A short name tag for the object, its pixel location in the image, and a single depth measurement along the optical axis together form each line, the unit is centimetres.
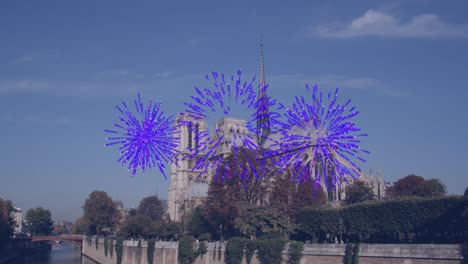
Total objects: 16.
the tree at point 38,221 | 14850
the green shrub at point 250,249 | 4456
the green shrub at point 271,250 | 4203
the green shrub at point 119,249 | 6919
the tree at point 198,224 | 6351
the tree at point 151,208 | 11469
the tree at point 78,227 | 10892
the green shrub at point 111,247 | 7319
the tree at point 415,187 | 6931
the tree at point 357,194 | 6612
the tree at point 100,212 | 10188
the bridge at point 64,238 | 11686
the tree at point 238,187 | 5554
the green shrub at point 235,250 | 4556
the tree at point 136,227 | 7844
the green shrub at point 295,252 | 4034
